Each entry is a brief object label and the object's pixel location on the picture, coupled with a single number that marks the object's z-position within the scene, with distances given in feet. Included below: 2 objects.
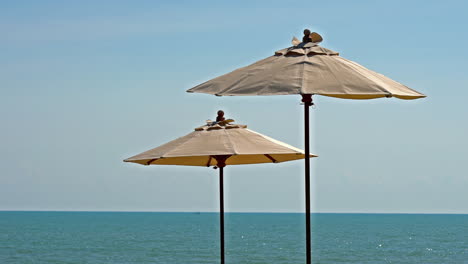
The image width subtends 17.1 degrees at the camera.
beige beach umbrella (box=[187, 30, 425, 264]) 36.61
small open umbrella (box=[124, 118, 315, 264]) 52.11
